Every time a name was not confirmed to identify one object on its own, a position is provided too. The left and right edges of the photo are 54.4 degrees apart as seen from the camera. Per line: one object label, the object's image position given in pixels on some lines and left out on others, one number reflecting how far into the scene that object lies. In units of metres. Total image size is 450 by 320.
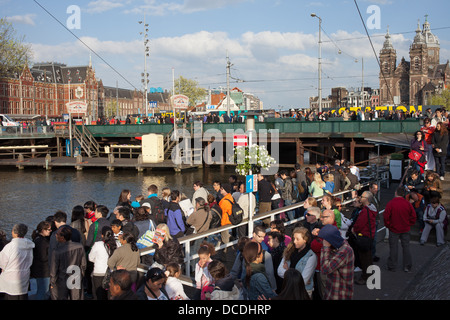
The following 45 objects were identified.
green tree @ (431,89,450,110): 106.12
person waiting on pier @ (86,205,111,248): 7.93
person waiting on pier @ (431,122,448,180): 12.88
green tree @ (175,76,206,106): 111.60
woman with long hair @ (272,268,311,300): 5.10
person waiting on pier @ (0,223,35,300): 6.74
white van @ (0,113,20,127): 51.39
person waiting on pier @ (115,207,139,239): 7.74
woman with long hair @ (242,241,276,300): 5.72
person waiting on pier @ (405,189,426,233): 10.37
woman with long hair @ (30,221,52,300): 7.20
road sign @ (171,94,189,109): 43.57
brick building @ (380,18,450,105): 150.26
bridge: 32.76
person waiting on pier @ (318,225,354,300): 5.88
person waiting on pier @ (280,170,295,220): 13.31
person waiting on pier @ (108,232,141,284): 6.79
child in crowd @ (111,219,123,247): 7.70
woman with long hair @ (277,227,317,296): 6.14
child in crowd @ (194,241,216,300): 6.15
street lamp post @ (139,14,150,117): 53.69
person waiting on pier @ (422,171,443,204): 10.69
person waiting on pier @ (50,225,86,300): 6.79
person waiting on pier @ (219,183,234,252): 9.63
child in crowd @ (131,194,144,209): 10.55
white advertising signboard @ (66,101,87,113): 47.17
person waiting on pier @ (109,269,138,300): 5.37
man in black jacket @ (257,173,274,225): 12.47
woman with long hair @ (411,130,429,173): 12.87
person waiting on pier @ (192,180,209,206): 11.48
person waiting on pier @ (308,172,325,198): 12.46
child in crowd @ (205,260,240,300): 5.40
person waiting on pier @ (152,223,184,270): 6.62
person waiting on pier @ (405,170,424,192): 11.94
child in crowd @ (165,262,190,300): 5.93
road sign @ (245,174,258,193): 9.30
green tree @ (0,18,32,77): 53.34
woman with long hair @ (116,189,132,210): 11.12
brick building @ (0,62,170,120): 96.28
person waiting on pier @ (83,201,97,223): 9.72
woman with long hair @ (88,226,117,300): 7.32
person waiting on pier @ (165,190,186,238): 9.18
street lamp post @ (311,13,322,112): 39.25
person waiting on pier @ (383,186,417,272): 8.39
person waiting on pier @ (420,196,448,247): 9.71
